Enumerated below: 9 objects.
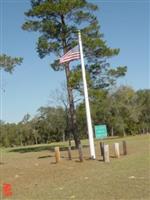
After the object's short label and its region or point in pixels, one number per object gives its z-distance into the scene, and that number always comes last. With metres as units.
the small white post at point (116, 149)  16.19
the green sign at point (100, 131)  17.70
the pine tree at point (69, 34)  24.15
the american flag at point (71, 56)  17.62
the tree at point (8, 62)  16.32
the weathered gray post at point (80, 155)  15.53
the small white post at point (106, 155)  14.41
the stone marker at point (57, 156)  15.94
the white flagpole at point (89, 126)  16.77
